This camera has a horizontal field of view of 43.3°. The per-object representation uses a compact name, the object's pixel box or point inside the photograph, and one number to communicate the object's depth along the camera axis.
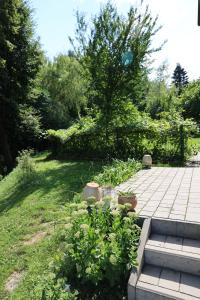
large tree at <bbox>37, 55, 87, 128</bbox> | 19.38
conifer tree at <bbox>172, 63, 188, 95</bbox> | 60.06
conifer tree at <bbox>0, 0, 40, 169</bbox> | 12.41
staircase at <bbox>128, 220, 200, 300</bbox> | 2.63
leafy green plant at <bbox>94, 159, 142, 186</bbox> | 5.66
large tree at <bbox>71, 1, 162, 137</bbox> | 8.93
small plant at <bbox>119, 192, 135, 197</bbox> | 3.69
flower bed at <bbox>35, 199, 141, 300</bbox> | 2.82
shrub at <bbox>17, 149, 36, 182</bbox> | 8.38
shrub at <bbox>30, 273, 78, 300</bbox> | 2.64
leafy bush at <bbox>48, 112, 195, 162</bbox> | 8.79
